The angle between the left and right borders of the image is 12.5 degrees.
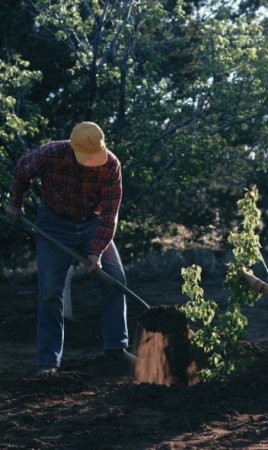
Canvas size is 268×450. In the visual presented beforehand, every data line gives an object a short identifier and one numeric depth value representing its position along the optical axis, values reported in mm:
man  8188
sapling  7734
